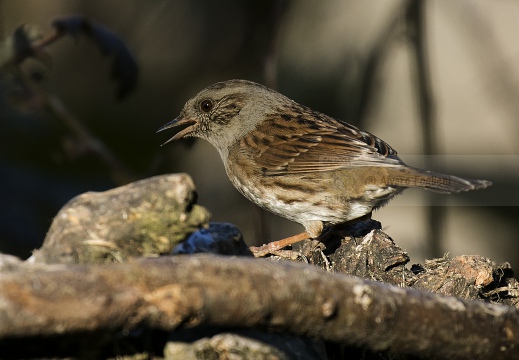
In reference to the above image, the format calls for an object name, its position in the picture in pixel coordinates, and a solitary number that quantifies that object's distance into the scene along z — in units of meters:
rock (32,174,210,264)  5.35
